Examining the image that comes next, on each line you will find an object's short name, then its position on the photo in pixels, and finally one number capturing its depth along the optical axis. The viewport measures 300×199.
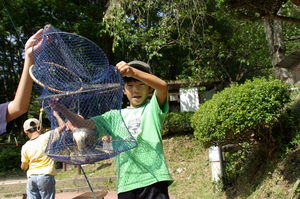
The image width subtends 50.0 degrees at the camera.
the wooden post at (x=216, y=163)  6.36
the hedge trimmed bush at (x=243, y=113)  4.99
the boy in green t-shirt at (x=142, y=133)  2.42
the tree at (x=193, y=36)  8.46
